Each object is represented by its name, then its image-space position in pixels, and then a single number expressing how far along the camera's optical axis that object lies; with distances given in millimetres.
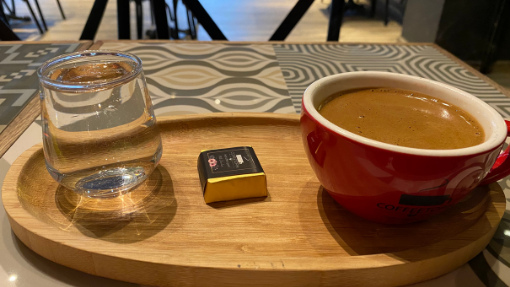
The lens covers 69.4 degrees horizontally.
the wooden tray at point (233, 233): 318
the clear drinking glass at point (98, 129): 387
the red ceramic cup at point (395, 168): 299
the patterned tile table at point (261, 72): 697
